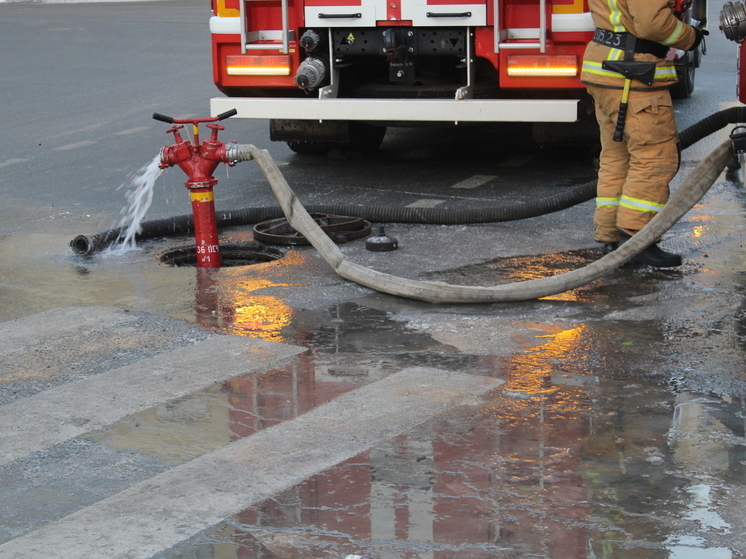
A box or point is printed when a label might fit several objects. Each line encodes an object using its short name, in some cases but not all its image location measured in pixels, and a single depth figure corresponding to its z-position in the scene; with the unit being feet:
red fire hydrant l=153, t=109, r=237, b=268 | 38.81
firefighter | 36.17
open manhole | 41.75
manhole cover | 42.09
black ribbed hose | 42.47
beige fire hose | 33.68
